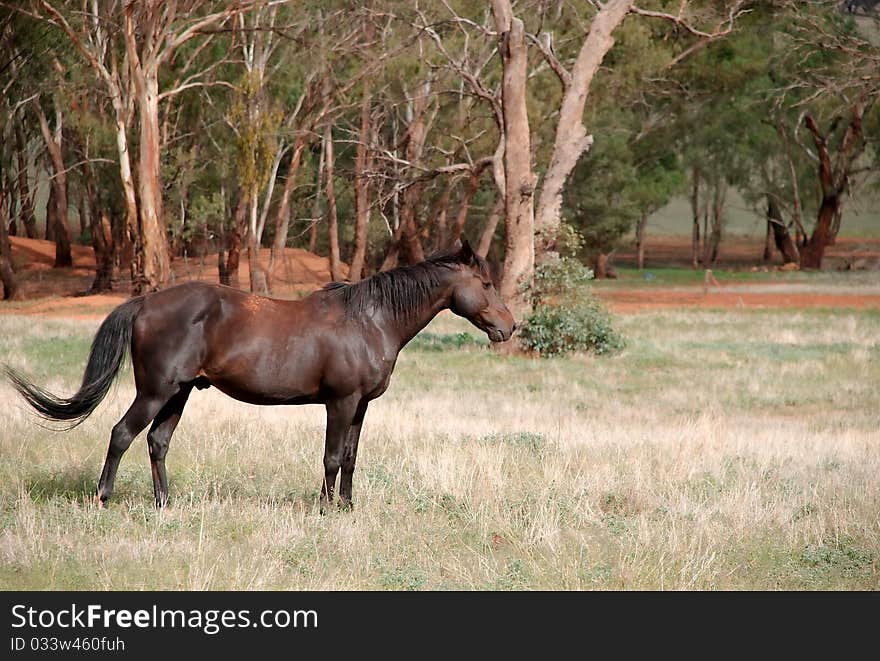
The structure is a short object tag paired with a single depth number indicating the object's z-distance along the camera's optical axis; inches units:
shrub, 1786.4
